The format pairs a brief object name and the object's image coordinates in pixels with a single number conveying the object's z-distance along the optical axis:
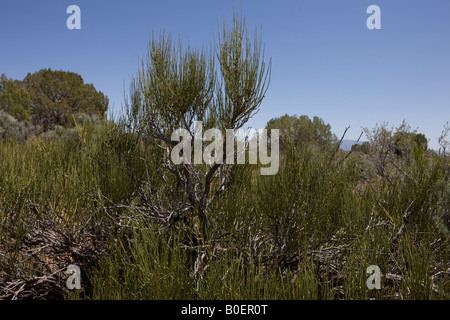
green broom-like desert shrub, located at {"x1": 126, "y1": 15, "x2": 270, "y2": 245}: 2.74
